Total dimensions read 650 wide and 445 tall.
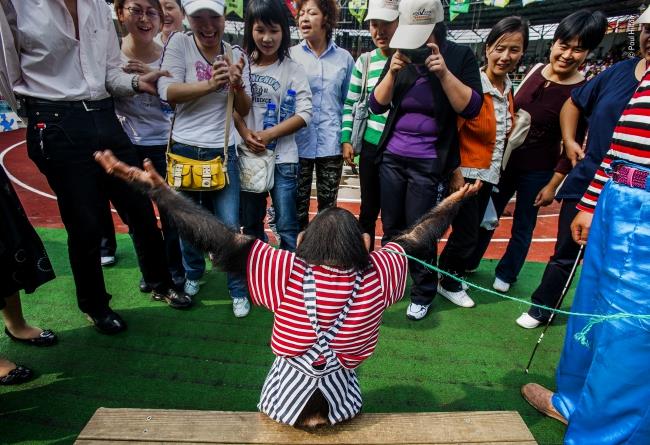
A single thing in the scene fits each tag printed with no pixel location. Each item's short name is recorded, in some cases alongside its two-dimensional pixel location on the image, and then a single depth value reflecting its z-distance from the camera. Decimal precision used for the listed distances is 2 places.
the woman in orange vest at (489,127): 2.80
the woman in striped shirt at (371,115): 2.74
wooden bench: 1.51
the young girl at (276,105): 2.67
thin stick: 2.26
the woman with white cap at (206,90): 2.45
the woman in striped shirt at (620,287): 1.55
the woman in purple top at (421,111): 2.31
